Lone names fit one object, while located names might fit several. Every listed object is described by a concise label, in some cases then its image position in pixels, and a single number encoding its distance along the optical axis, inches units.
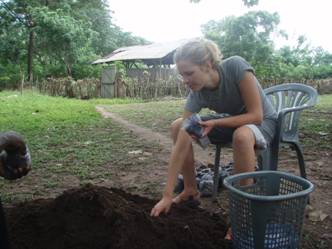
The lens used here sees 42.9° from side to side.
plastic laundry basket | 75.4
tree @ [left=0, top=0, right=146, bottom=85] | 838.5
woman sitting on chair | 97.4
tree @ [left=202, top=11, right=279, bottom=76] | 855.1
